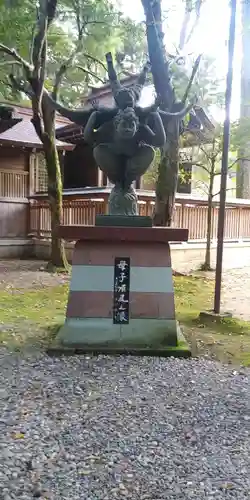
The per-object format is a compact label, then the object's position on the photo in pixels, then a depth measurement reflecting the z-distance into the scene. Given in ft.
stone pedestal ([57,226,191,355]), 15.25
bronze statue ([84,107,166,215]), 16.11
